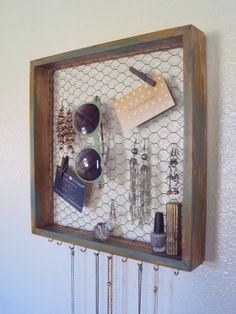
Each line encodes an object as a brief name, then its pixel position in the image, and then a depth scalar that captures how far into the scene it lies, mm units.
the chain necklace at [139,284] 722
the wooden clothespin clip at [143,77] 670
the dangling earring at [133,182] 711
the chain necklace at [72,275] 856
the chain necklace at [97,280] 803
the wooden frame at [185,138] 583
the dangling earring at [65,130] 831
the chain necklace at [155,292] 701
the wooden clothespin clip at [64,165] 834
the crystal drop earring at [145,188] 696
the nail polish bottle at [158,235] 643
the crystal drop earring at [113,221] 752
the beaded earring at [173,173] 658
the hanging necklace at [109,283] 769
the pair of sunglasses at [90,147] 743
